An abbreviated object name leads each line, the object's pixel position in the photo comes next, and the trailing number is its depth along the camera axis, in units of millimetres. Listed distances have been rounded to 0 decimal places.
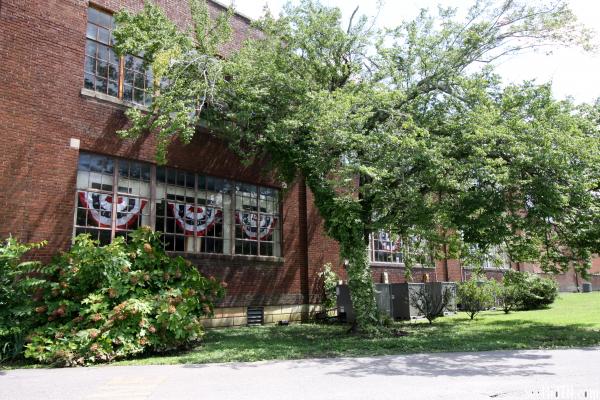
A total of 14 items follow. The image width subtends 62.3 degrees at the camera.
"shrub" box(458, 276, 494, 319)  17625
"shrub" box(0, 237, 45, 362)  9234
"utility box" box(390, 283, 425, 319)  17281
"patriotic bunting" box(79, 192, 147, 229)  12469
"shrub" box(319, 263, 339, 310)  17953
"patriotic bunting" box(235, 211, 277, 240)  15977
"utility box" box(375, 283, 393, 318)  16828
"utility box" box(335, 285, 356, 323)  16477
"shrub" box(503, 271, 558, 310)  20070
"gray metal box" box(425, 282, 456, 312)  17292
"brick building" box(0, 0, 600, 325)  11414
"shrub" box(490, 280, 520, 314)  19316
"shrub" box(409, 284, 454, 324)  15930
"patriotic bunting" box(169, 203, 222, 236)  14234
